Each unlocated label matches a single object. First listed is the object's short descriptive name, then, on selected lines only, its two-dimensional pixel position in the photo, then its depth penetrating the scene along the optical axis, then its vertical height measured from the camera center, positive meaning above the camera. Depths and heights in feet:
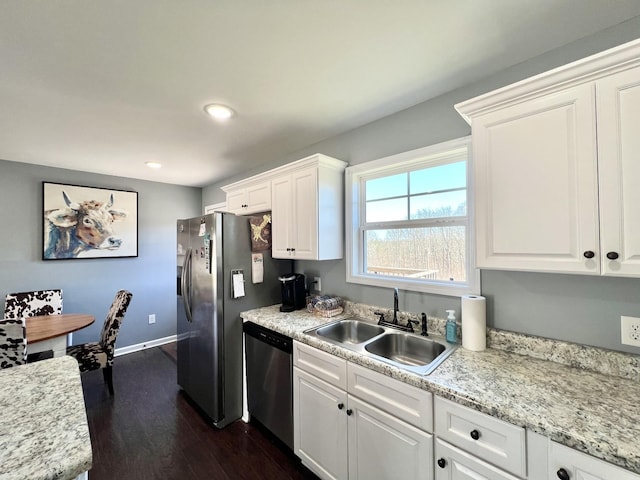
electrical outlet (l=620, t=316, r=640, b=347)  3.93 -1.32
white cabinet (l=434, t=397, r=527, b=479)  3.27 -2.62
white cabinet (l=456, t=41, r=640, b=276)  3.34 +1.00
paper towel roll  5.00 -1.51
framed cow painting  10.63 +0.98
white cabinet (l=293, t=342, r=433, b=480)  4.16 -3.30
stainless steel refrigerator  7.35 -1.67
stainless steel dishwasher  6.32 -3.38
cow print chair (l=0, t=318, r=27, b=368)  5.34 -1.93
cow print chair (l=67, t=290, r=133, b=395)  8.51 -3.32
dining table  7.20 -2.37
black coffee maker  7.91 -1.42
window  5.89 +0.50
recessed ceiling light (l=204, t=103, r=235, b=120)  6.26 +3.16
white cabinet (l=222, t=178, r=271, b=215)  8.69 +1.62
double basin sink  5.26 -2.13
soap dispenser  5.36 -1.72
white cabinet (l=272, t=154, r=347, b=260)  7.07 +0.93
